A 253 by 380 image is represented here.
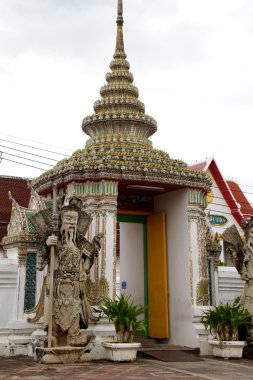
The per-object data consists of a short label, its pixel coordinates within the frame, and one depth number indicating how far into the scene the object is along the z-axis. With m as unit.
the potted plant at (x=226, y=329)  10.41
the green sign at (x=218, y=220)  25.52
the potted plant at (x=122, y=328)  9.51
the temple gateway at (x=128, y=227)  11.05
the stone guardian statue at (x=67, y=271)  9.41
